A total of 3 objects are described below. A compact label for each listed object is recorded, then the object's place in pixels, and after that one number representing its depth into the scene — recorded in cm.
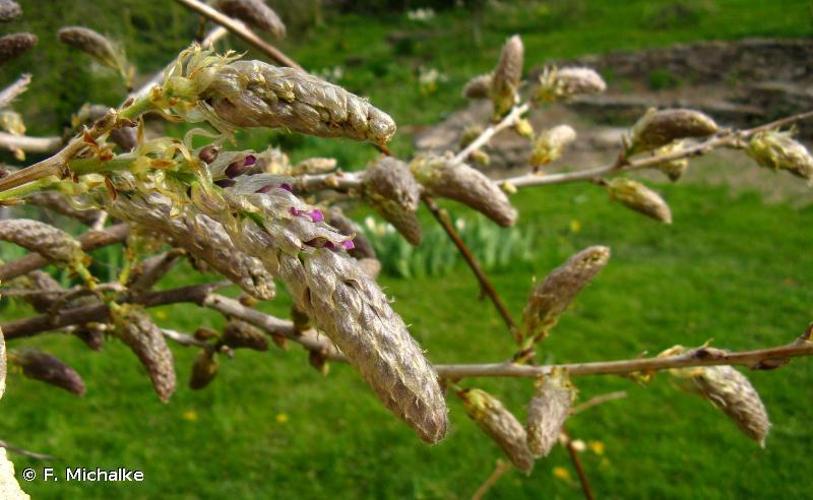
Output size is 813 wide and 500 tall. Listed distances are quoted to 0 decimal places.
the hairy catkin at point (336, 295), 32
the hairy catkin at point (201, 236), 34
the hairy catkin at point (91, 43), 54
